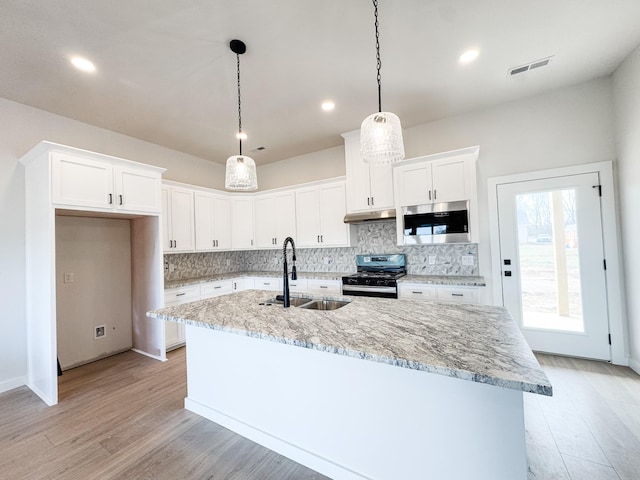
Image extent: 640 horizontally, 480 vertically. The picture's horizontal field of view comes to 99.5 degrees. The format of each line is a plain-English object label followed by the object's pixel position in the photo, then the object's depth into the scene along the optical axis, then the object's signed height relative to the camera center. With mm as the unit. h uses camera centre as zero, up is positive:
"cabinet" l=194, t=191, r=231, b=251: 4223 +479
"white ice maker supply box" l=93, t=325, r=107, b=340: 3467 -990
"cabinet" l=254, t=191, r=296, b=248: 4566 +512
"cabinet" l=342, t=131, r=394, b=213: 3686 +868
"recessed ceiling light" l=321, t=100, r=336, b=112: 3126 +1654
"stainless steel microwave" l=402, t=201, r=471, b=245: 3219 +226
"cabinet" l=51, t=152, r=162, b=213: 2613 +762
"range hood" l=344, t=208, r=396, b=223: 3631 +386
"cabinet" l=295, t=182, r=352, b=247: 4105 +464
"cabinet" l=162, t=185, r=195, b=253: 3766 +465
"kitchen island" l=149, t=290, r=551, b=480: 1156 -780
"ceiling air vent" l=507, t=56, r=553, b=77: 2527 +1646
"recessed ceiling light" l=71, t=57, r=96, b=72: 2271 +1643
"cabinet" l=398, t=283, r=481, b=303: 3035 -600
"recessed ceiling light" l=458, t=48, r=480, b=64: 2350 +1639
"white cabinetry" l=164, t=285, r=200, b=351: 3576 -682
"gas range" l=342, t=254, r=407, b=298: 3400 -429
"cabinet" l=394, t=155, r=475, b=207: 3189 +754
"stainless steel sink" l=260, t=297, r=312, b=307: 2300 -461
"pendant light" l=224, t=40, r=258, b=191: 2225 +660
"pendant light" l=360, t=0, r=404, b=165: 1685 +680
